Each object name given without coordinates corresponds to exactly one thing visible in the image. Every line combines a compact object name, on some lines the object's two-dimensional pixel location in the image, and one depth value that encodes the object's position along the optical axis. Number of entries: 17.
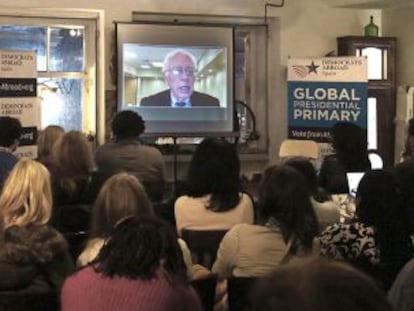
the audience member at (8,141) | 4.78
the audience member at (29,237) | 2.68
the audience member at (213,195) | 3.72
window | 6.75
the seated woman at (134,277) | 2.13
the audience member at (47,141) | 5.32
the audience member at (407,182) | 3.99
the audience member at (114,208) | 2.98
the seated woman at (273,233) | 2.99
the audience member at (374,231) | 3.19
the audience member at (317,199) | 3.94
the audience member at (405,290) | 2.39
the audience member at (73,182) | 4.23
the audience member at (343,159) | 5.35
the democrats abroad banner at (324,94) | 7.21
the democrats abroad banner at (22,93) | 5.85
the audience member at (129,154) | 5.33
